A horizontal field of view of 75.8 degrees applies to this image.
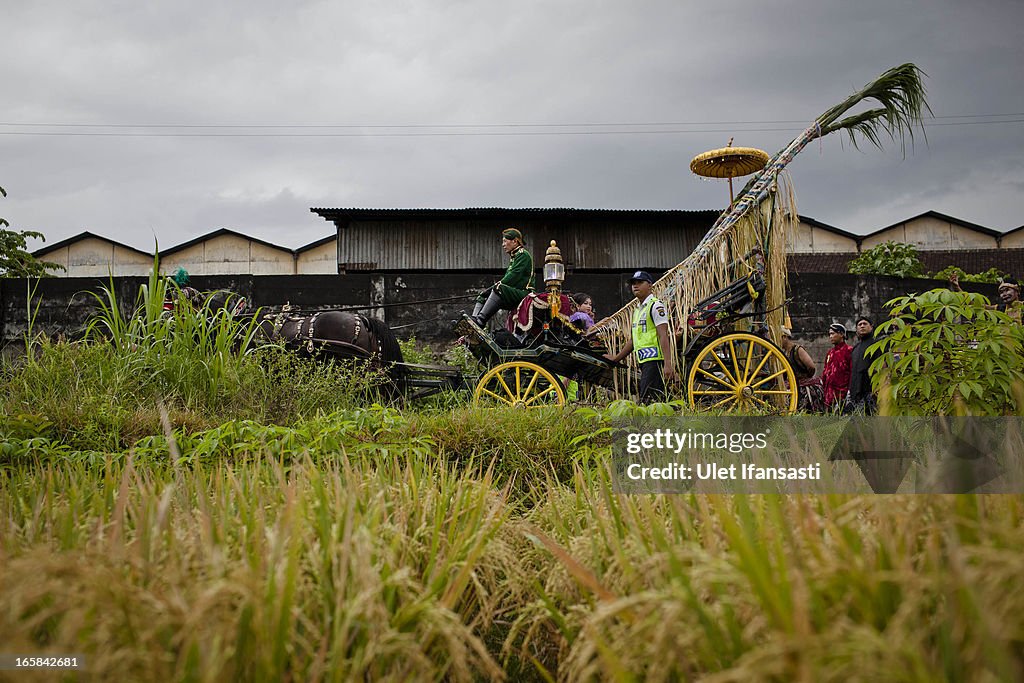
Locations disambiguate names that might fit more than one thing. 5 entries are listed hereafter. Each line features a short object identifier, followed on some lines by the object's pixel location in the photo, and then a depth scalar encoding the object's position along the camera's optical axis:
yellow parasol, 7.57
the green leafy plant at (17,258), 15.23
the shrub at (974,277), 12.43
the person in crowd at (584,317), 6.30
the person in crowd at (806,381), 7.55
